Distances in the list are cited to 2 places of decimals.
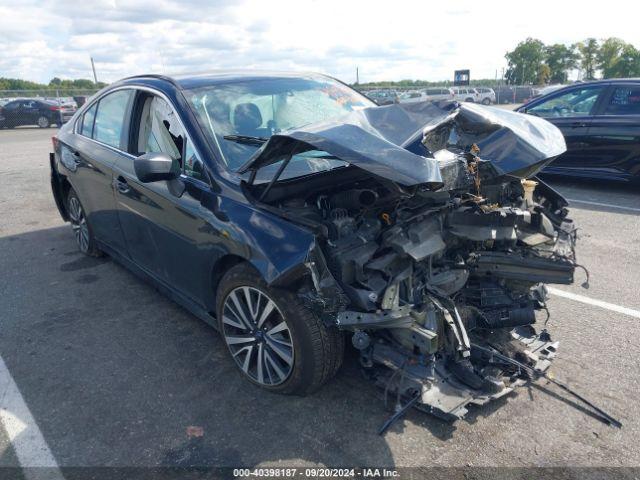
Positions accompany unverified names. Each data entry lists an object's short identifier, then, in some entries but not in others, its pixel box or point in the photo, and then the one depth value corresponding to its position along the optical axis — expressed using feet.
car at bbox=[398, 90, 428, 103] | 100.38
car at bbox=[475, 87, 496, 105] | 131.31
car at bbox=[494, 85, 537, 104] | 136.00
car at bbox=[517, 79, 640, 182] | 23.86
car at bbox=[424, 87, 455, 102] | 120.21
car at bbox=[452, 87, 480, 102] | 127.75
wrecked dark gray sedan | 8.45
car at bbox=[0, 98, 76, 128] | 75.25
